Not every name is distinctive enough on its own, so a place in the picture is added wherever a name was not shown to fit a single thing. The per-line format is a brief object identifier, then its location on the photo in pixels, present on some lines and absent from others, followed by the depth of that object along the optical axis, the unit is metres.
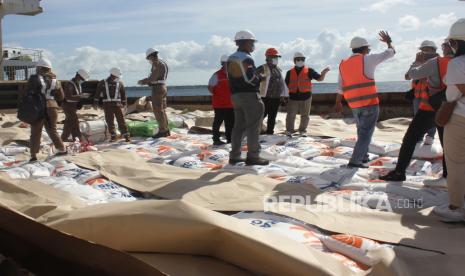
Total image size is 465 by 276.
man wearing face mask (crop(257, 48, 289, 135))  7.82
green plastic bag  9.27
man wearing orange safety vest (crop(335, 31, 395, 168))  5.22
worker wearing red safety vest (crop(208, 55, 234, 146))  7.68
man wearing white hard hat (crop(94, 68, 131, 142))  8.53
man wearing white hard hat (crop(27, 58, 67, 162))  6.39
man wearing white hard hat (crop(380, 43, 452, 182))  4.39
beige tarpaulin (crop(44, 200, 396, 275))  2.01
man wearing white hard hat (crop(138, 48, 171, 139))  8.58
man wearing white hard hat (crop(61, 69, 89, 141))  8.16
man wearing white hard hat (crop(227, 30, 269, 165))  5.62
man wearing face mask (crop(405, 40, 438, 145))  6.00
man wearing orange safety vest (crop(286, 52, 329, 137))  8.48
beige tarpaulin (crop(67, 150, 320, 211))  3.82
